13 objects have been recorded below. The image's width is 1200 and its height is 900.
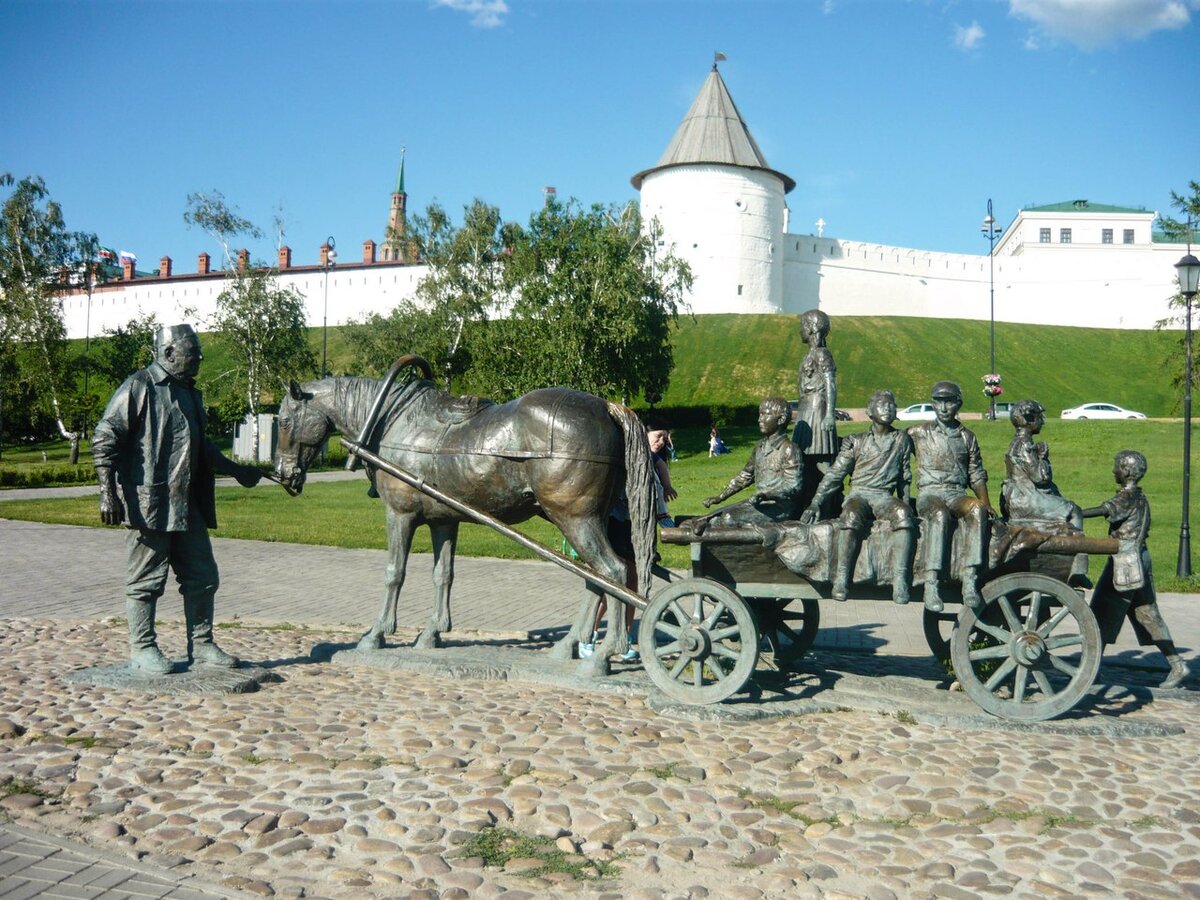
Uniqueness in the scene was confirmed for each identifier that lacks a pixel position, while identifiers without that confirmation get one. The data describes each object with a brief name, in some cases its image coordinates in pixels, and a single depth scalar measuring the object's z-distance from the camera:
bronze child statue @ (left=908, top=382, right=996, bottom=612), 5.75
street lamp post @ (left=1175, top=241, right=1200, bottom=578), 13.06
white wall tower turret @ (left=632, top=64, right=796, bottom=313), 68.38
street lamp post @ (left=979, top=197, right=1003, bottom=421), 48.91
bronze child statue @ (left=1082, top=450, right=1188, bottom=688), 6.46
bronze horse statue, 6.62
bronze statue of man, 6.20
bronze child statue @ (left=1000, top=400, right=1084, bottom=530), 6.44
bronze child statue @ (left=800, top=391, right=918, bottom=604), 5.84
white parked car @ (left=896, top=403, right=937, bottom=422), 43.20
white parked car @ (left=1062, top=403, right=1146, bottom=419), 45.12
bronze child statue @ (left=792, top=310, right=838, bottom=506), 6.74
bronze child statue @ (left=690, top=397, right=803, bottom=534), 6.53
